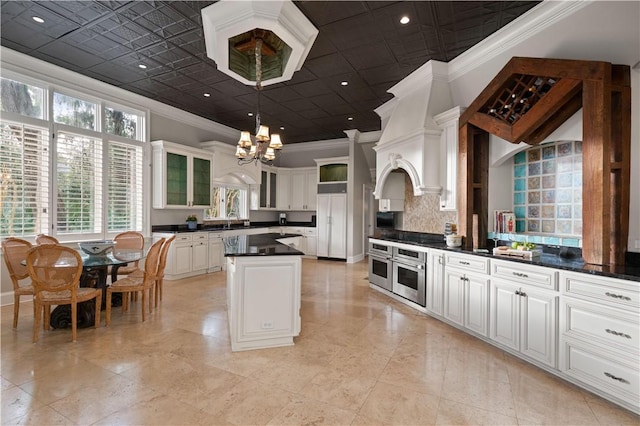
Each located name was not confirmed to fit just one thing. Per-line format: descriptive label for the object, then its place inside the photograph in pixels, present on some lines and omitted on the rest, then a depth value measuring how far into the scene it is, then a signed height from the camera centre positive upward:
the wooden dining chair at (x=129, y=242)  4.65 -0.48
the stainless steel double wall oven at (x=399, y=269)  4.13 -0.89
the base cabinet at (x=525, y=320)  2.52 -0.98
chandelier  3.71 +0.93
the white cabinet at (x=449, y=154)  4.06 +0.81
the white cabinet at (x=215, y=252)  6.52 -0.89
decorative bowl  3.71 -0.46
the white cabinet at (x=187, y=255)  5.80 -0.88
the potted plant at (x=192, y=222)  6.45 -0.22
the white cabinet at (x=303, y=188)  8.93 +0.72
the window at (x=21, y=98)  4.14 +1.63
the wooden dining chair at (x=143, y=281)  3.68 -0.89
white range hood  4.32 +1.28
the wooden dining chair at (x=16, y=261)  3.39 -0.60
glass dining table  3.41 -0.85
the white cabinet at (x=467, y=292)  3.16 -0.90
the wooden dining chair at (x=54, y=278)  2.97 -0.68
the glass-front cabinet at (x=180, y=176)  5.92 +0.75
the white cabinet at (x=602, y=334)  2.06 -0.91
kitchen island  2.93 -0.86
